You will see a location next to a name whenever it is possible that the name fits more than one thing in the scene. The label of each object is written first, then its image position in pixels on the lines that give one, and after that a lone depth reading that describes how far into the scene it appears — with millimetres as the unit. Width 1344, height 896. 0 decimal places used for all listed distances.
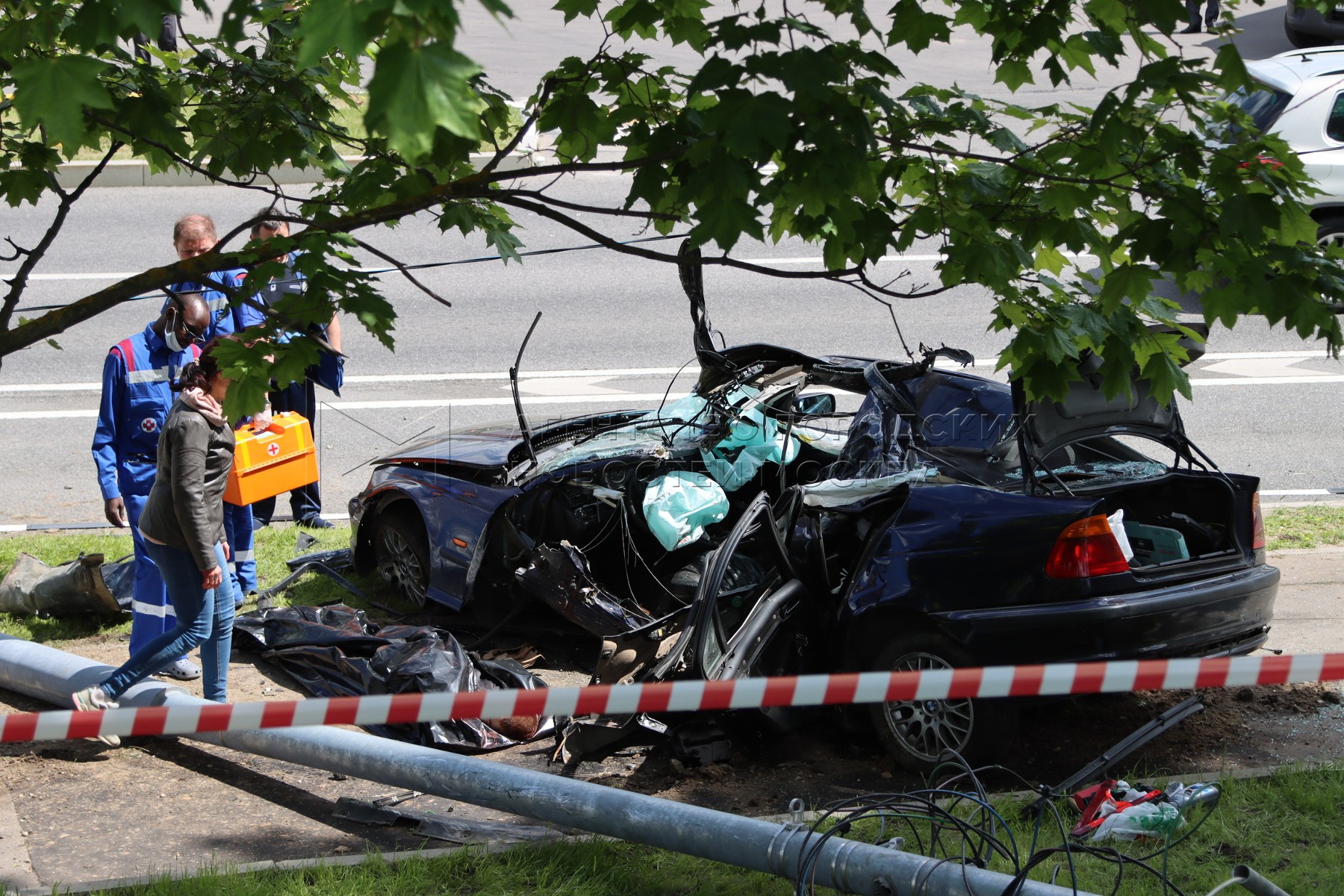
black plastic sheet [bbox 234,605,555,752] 10531
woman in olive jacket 10281
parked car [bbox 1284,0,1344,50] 34937
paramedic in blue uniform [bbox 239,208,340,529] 15422
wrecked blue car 9242
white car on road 22422
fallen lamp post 7129
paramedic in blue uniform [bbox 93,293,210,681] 12047
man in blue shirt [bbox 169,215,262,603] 12609
